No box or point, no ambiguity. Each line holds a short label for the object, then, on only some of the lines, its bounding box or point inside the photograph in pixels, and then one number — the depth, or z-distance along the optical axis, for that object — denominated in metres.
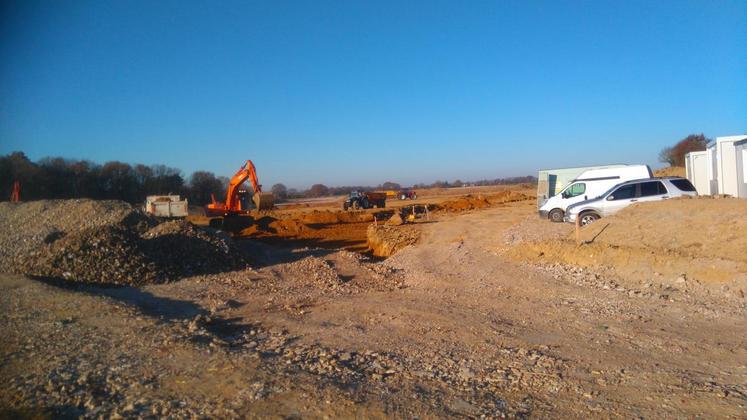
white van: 22.09
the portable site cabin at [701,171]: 25.09
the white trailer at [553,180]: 27.05
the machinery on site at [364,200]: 49.25
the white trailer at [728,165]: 21.26
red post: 31.33
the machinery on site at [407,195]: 77.61
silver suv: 18.34
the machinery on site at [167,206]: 27.95
